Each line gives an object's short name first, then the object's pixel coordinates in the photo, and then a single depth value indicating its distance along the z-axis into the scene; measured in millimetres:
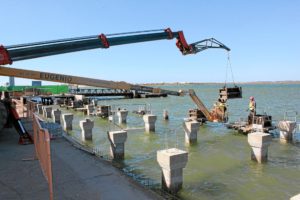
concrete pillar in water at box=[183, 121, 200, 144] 19188
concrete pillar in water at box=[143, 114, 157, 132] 23422
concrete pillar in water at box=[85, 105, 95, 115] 35244
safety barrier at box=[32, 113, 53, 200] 5965
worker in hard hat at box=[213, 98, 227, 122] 23781
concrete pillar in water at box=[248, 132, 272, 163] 14154
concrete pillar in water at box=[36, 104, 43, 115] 35856
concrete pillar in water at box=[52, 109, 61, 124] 26609
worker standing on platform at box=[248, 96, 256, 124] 21641
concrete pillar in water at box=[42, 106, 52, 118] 31000
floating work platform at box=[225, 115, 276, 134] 20305
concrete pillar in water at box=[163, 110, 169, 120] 32050
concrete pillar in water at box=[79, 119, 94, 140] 19875
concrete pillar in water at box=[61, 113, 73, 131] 23781
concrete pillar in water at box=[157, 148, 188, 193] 9516
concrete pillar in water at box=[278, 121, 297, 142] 19438
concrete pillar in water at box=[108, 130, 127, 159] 14211
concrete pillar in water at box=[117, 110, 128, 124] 28906
